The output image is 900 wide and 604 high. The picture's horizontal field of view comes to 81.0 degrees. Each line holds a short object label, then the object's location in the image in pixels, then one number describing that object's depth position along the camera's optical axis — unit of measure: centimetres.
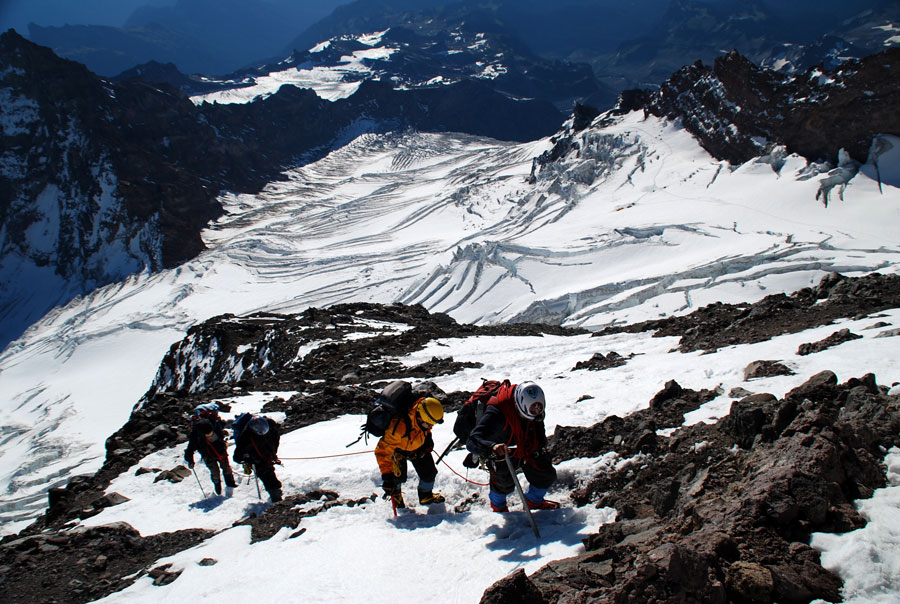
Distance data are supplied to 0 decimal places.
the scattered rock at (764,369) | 648
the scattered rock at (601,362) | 996
